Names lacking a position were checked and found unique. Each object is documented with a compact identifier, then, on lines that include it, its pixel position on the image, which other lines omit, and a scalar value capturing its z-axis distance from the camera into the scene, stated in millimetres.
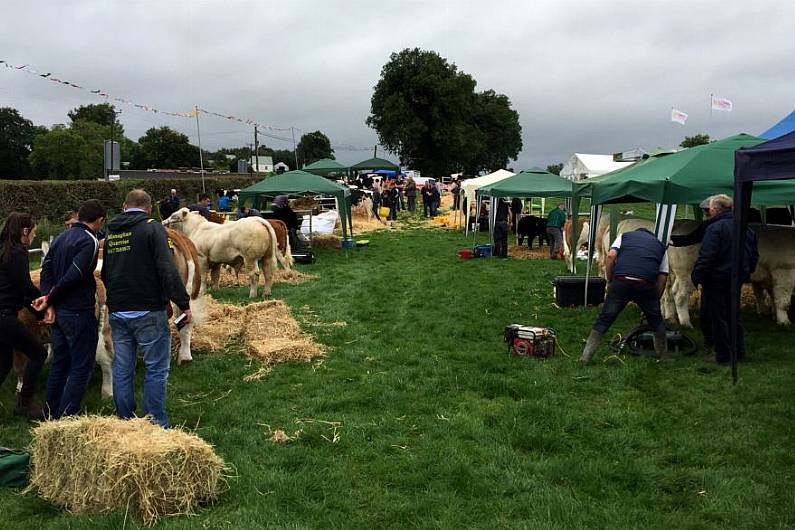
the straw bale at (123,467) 3822
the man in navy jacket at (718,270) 6848
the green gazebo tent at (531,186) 17625
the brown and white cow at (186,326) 6098
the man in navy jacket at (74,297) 4945
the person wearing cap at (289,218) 17859
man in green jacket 17906
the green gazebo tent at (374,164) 37100
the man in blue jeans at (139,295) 4723
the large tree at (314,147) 109125
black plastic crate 10664
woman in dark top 5344
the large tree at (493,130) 73250
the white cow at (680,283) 8828
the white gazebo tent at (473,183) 26783
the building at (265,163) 100331
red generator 7738
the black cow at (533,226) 20203
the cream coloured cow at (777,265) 8516
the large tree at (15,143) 69812
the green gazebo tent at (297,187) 18438
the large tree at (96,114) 101125
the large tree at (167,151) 94312
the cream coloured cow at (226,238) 11430
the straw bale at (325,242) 21047
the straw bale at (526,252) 18641
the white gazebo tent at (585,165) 28445
